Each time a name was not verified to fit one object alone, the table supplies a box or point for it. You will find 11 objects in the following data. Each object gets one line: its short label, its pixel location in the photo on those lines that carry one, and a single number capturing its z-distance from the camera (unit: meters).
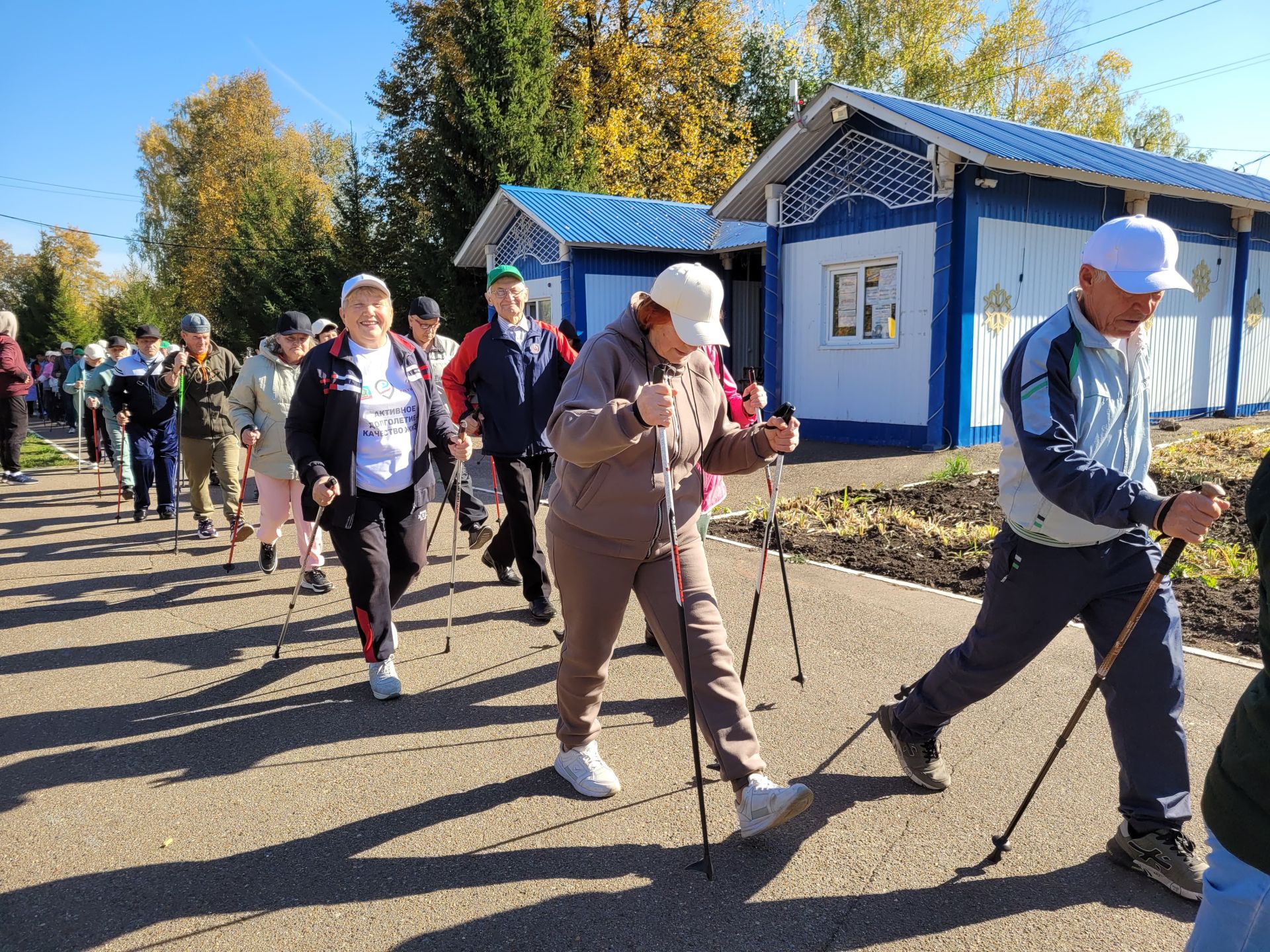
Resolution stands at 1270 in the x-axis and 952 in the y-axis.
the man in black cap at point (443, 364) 7.02
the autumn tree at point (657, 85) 30.69
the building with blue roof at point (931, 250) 11.33
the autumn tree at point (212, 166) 41.94
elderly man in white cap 2.71
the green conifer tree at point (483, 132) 23.97
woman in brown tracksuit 2.92
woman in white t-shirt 4.42
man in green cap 5.57
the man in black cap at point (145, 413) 9.38
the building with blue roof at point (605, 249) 16.62
